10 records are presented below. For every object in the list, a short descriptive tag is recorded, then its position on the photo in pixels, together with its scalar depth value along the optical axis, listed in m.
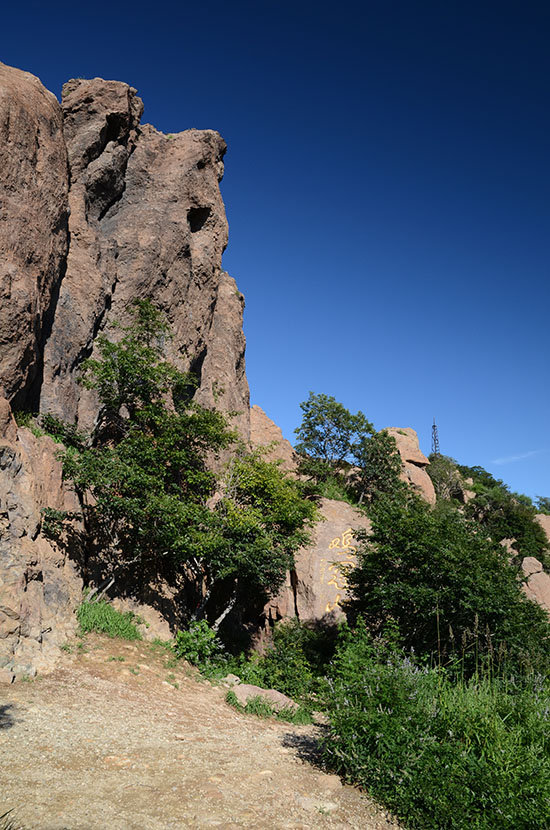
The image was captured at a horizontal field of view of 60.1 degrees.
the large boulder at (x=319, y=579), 18.89
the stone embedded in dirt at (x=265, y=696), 10.08
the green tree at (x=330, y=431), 34.62
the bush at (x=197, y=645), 11.58
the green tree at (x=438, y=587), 12.16
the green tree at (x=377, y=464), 33.19
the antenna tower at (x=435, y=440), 74.64
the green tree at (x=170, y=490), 11.79
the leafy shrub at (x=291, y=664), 12.23
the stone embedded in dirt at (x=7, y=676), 7.39
